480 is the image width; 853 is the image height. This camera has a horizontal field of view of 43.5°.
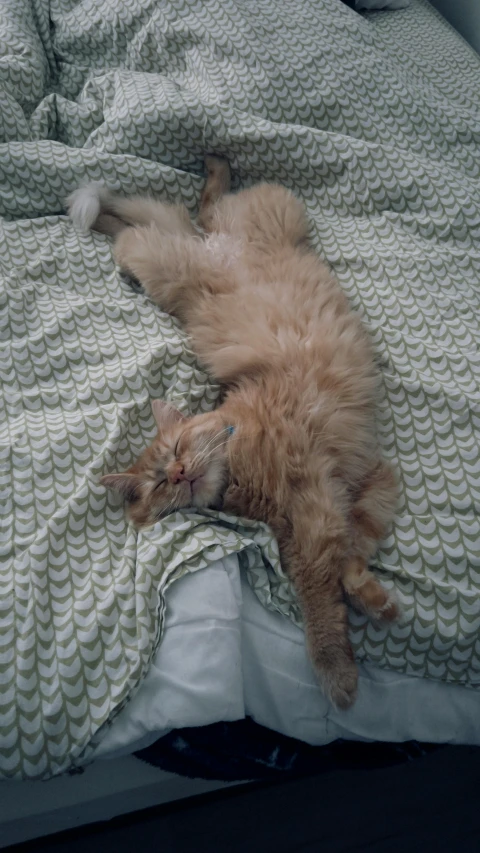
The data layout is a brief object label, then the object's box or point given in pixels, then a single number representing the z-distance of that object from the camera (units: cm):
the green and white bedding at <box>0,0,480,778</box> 111
